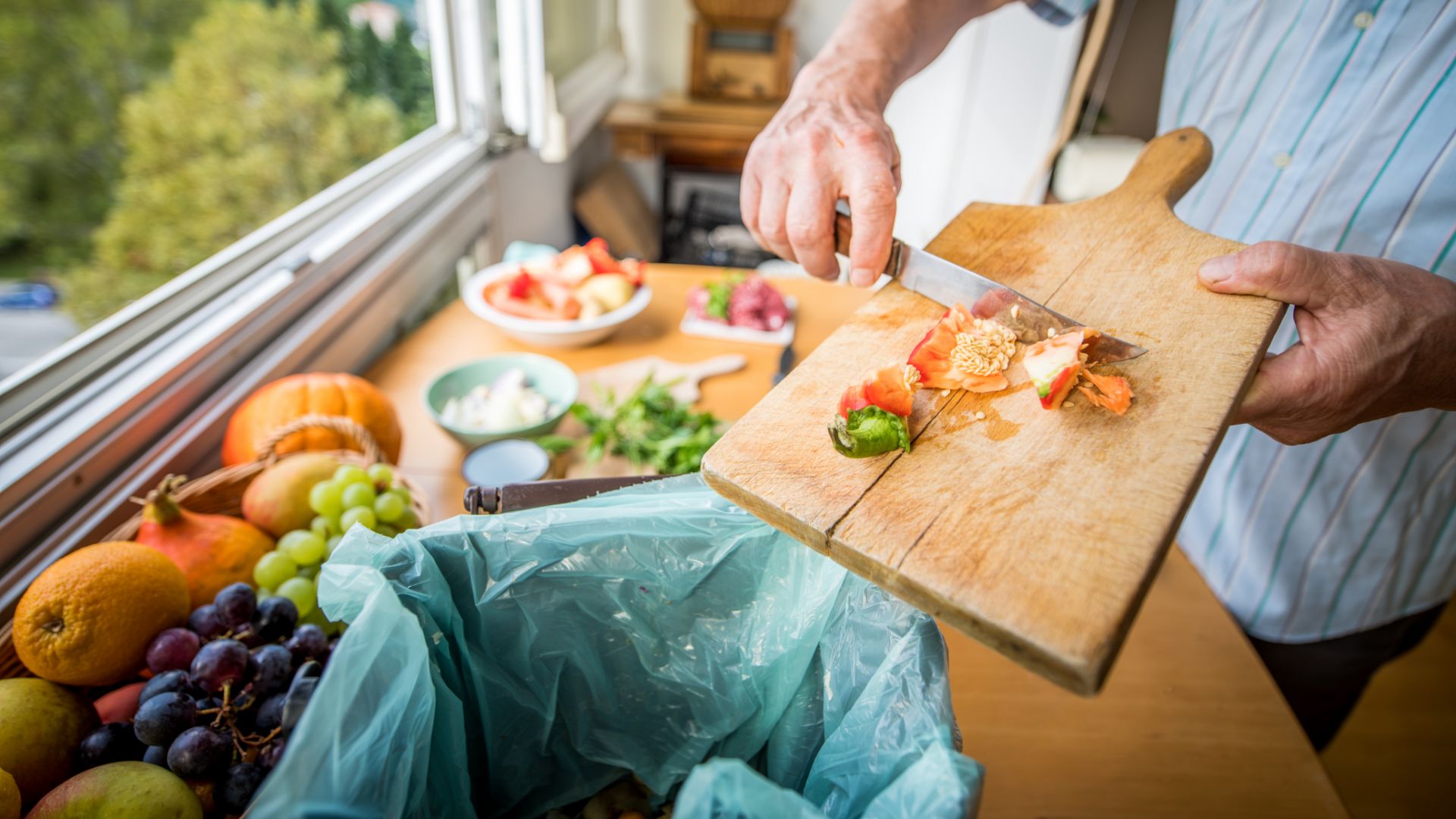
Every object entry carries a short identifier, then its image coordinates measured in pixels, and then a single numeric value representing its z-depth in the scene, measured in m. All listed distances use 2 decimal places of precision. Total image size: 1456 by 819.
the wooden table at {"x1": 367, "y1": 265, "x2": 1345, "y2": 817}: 0.72
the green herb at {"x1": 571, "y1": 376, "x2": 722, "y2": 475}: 1.07
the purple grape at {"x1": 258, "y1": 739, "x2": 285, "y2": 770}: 0.55
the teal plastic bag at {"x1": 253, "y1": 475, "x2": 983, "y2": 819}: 0.48
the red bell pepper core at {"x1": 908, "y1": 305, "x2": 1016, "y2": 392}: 0.66
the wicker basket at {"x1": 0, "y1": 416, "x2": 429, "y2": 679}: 0.83
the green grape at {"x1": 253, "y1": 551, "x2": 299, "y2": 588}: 0.72
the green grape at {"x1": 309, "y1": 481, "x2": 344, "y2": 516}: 0.79
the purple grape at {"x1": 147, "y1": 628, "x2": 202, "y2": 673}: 0.59
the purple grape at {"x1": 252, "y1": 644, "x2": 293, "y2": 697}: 0.60
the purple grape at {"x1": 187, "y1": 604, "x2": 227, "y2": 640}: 0.62
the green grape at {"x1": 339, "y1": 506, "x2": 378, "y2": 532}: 0.75
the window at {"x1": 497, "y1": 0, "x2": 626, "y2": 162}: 1.77
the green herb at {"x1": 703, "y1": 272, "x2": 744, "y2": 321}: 1.53
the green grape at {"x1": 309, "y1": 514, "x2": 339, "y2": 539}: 0.79
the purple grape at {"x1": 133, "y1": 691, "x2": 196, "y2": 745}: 0.54
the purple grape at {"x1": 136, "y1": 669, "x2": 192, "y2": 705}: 0.57
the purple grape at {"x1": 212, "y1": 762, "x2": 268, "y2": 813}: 0.54
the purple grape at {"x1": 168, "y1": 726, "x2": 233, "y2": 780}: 0.53
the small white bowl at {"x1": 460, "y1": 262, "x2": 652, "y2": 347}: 1.39
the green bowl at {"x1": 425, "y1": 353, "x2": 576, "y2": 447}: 1.21
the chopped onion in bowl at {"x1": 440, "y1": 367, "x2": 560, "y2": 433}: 1.13
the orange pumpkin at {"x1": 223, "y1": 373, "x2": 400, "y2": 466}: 0.96
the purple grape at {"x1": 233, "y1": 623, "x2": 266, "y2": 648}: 0.63
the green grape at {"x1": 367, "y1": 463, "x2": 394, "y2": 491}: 0.82
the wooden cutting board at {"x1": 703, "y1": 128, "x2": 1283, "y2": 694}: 0.47
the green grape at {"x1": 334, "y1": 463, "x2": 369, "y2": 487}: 0.80
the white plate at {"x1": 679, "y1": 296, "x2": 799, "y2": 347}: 1.49
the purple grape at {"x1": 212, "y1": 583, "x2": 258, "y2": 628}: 0.63
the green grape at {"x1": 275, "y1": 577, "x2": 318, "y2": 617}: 0.71
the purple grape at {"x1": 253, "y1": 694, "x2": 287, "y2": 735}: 0.58
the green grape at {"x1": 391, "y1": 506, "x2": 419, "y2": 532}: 0.80
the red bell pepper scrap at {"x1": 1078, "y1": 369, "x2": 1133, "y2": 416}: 0.60
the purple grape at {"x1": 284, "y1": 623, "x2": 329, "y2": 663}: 0.63
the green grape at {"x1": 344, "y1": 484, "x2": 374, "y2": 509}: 0.78
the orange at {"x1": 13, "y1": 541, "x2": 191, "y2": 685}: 0.57
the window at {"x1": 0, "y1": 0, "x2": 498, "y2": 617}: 0.90
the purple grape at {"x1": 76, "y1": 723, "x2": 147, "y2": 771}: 0.55
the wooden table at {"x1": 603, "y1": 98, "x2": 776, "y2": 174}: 2.78
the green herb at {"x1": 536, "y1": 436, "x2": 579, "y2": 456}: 1.10
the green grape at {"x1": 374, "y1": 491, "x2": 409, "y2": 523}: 0.78
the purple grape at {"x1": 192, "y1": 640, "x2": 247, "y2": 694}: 0.58
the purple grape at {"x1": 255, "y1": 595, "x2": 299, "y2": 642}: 0.65
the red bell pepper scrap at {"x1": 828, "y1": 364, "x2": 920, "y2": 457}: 0.57
